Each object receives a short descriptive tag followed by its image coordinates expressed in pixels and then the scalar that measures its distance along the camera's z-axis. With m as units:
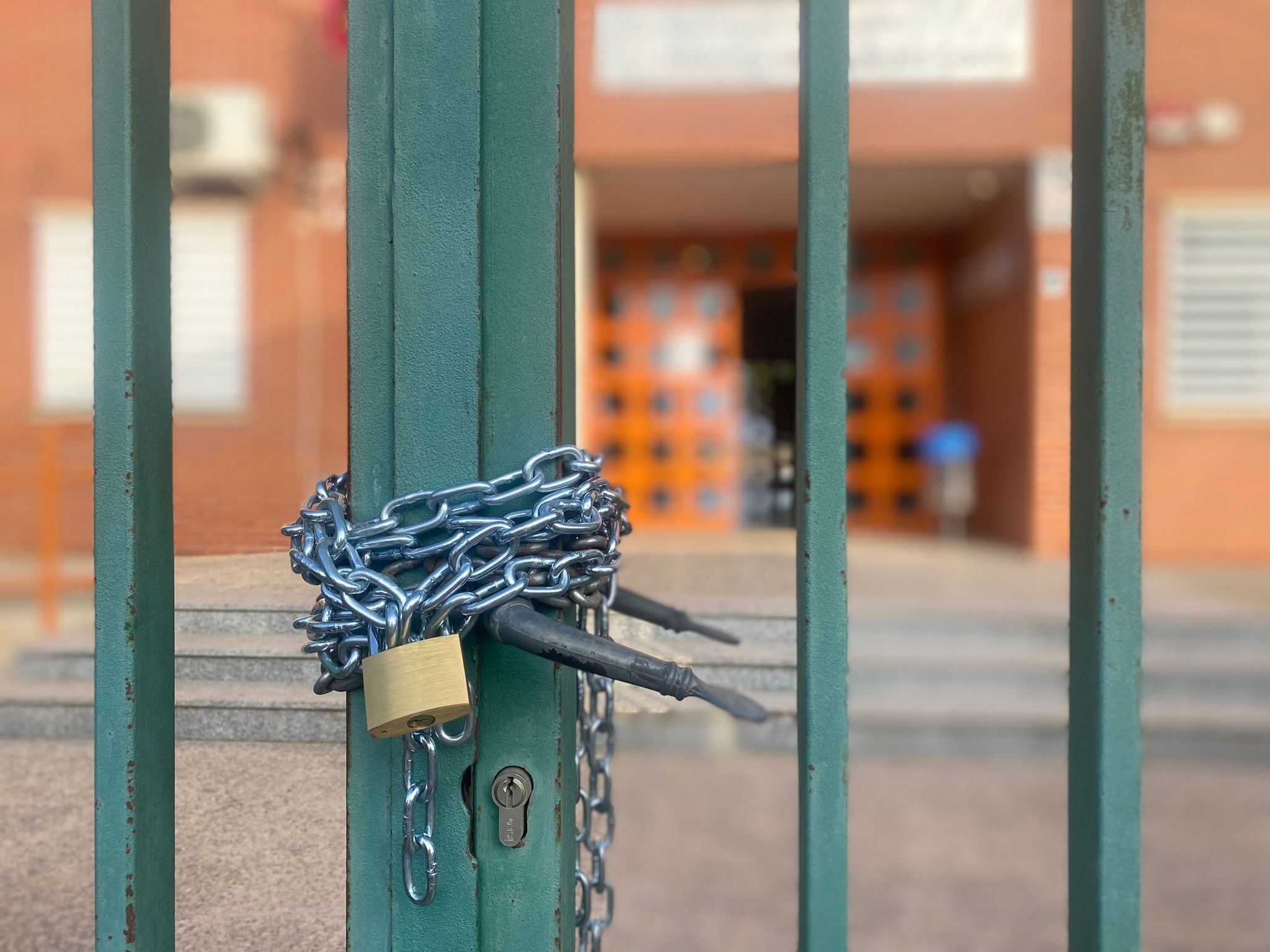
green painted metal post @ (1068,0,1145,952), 0.64
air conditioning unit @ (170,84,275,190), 6.08
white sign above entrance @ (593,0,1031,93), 5.61
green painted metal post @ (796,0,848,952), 0.65
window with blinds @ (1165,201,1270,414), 6.85
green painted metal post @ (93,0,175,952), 0.64
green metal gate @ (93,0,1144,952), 0.63
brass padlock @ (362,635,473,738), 0.54
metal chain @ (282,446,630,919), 0.55
